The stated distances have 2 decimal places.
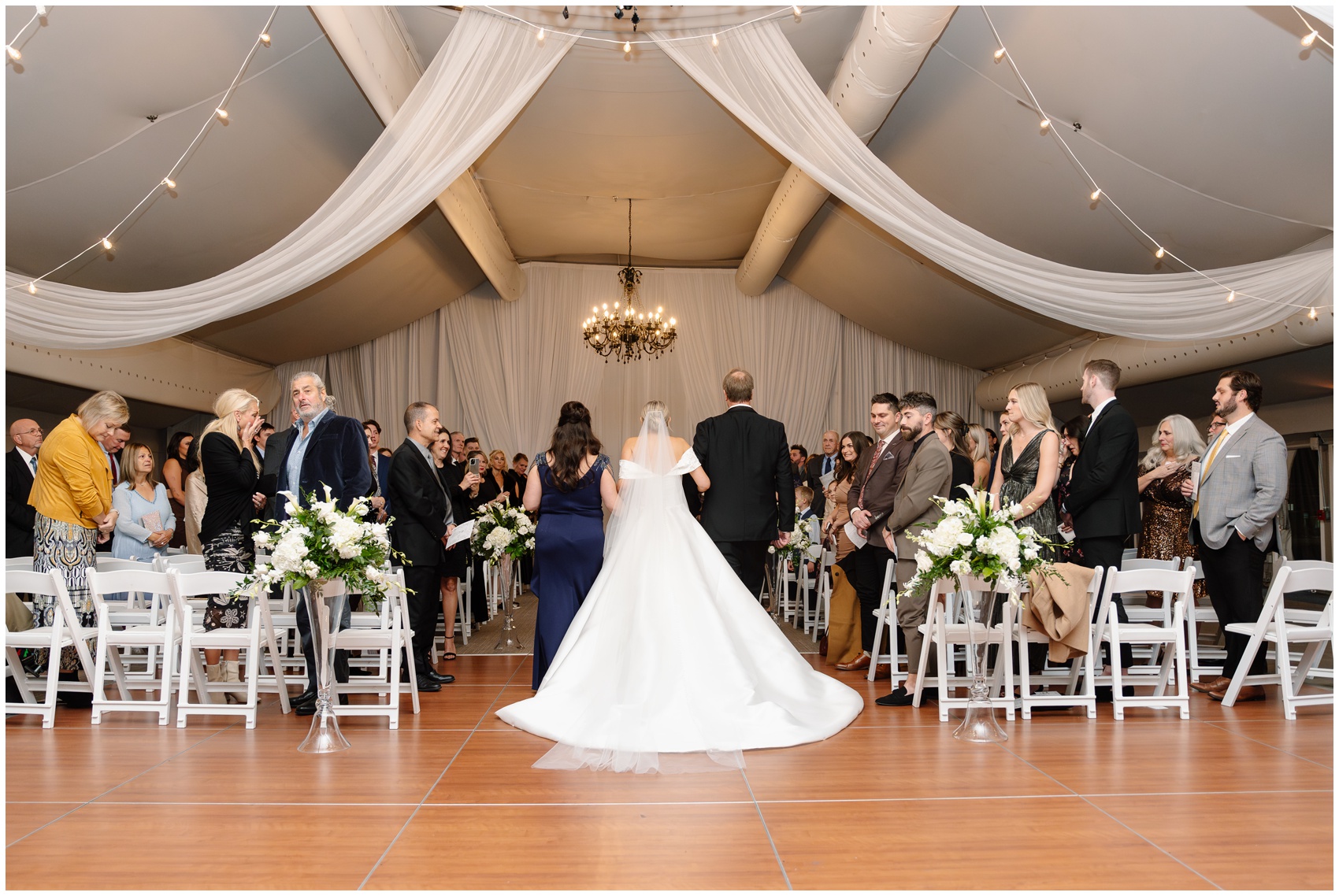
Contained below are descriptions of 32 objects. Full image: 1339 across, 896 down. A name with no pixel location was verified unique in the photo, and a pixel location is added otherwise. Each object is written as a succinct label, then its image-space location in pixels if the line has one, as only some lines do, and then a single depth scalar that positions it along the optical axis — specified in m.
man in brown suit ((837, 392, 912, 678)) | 5.38
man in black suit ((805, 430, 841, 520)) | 9.63
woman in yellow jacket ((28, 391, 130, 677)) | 4.81
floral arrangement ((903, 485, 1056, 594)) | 3.85
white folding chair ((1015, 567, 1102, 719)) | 4.39
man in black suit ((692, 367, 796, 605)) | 5.57
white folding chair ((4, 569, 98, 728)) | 4.32
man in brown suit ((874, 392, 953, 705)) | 4.96
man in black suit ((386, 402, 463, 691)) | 5.40
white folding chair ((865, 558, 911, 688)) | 5.16
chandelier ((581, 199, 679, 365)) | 11.07
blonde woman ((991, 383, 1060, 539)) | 4.70
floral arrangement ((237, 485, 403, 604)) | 3.77
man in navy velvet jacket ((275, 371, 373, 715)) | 4.76
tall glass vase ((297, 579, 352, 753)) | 3.85
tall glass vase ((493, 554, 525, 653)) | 6.86
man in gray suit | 4.79
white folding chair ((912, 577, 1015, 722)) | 4.12
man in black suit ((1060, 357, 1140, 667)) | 4.77
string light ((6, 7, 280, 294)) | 4.41
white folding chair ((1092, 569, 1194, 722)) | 4.42
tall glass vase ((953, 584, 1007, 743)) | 3.99
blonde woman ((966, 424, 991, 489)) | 6.20
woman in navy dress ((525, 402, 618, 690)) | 5.13
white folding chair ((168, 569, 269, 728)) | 4.27
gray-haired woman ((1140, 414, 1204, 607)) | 6.03
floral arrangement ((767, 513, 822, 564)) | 7.63
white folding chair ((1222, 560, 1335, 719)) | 4.36
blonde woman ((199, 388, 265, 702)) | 4.97
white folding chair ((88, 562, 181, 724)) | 4.36
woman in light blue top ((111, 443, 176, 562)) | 6.04
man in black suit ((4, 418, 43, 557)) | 5.62
